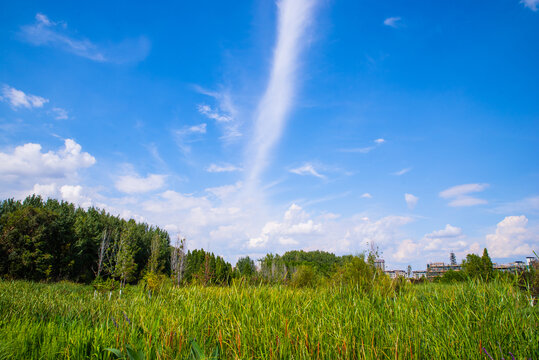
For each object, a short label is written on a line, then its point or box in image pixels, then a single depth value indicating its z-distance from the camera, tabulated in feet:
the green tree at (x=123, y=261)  57.71
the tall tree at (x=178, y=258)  78.75
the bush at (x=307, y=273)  44.08
